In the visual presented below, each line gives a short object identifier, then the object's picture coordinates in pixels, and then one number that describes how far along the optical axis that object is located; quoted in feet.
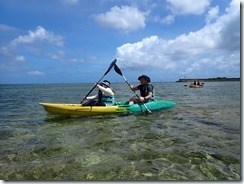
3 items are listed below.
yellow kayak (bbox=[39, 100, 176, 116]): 26.92
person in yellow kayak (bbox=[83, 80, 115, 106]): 28.12
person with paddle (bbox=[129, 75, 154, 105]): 30.35
